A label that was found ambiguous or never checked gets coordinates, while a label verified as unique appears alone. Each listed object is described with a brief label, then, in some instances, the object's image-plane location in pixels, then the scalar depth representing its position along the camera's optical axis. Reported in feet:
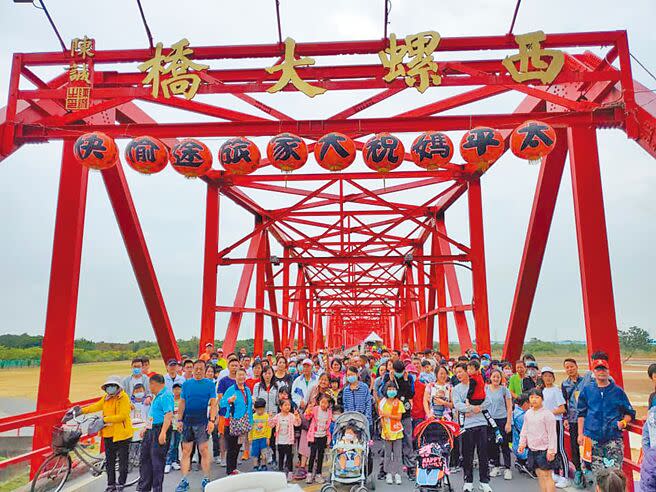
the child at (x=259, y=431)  23.89
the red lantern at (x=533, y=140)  23.90
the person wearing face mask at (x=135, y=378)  24.20
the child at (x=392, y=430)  22.98
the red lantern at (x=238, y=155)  25.14
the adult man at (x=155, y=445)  19.65
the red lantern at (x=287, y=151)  24.71
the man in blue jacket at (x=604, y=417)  17.75
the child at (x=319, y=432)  23.86
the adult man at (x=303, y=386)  26.27
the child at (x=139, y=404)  23.45
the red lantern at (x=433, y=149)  24.45
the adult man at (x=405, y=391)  23.97
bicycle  19.45
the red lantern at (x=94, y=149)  24.90
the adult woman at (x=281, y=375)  26.43
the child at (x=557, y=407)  22.38
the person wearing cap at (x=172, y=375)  25.53
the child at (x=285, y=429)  24.03
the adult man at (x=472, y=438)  21.17
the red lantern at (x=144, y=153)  25.26
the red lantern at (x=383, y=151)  24.63
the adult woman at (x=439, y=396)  23.71
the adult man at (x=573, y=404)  22.60
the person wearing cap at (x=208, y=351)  36.11
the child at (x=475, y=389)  21.66
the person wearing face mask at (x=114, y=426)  20.27
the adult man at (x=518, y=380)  28.50
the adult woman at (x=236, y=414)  23.03
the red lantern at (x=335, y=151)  24.59
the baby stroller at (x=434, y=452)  19.58
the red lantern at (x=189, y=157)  25.49
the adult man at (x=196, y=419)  21.49
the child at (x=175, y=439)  24.85
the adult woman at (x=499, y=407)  23.91
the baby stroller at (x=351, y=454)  19.85
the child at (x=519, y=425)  24.53
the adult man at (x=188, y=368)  25.24
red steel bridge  26.53
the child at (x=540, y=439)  17.89
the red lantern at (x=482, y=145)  24.38
